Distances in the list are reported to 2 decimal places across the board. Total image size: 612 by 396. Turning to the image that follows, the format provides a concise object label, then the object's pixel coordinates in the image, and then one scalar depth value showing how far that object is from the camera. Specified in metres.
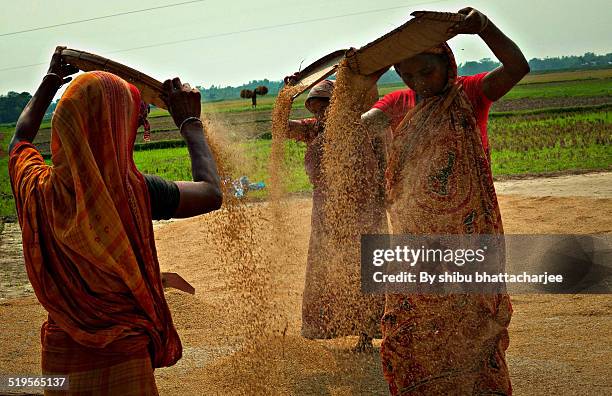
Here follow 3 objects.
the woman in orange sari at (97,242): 2.40
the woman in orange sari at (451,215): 3.80
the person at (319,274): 5.73
